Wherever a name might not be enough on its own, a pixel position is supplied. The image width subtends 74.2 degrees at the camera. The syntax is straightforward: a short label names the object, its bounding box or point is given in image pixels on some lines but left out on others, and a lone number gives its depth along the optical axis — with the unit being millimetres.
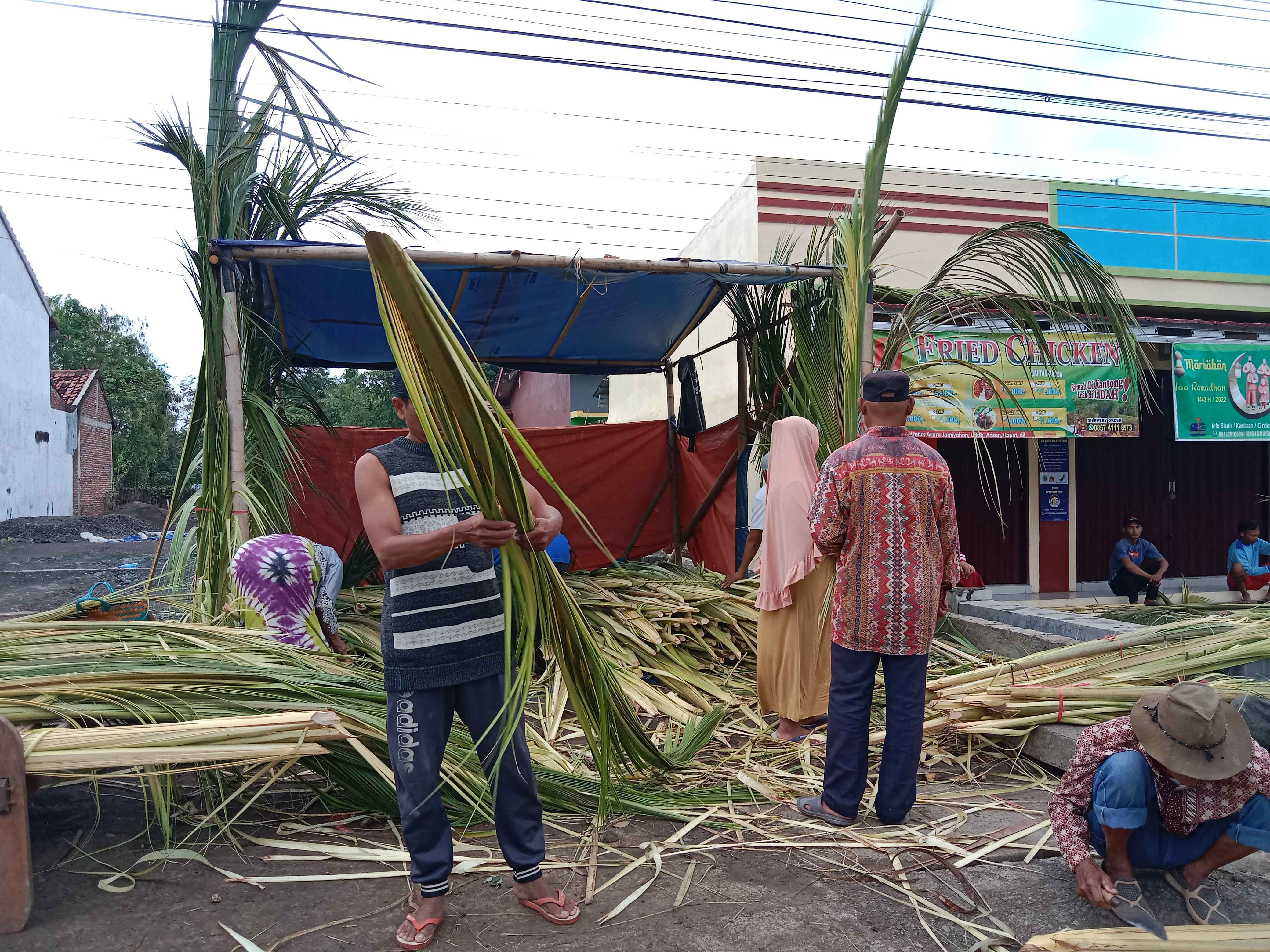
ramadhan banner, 9148
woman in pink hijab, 3975
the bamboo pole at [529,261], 4672
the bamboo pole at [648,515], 8258
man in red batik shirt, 2908
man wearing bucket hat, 2154
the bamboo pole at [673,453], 8219
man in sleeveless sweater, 2197
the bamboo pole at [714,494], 7012
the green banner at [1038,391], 8312
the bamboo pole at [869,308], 4523
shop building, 10031
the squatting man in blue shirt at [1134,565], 7996
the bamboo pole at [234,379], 4750
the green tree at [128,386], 32219
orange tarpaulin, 6883
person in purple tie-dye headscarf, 3783
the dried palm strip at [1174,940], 2006
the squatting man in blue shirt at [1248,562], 8086
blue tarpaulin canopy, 5297
